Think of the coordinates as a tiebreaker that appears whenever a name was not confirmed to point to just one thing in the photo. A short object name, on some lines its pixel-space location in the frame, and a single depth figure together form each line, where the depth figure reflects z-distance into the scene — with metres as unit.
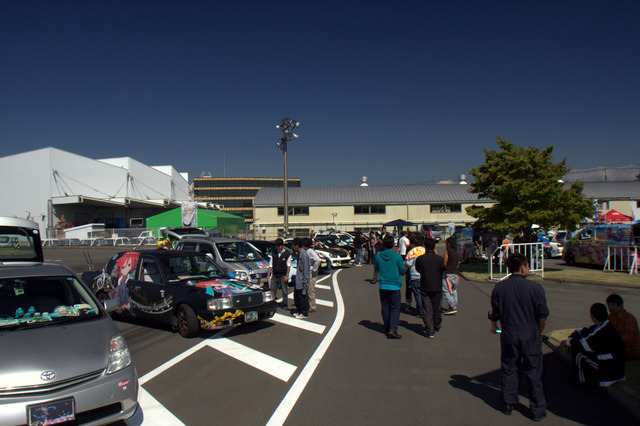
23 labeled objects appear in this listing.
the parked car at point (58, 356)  3.80
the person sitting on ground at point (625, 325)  5.87
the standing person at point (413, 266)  9.83
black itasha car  7.91
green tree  16.08
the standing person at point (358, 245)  22.73
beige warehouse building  55.66
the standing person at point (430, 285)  7.93
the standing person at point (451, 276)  9.46
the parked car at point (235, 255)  12.66
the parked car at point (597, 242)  17.27
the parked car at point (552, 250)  24.66
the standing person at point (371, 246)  23.94
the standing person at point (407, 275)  10.89
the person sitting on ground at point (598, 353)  5.17
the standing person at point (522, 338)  4.55
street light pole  29.72
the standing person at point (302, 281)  9.70
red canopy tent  28.89
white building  43.09
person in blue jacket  7.75
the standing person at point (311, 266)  9.84
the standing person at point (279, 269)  10.55
